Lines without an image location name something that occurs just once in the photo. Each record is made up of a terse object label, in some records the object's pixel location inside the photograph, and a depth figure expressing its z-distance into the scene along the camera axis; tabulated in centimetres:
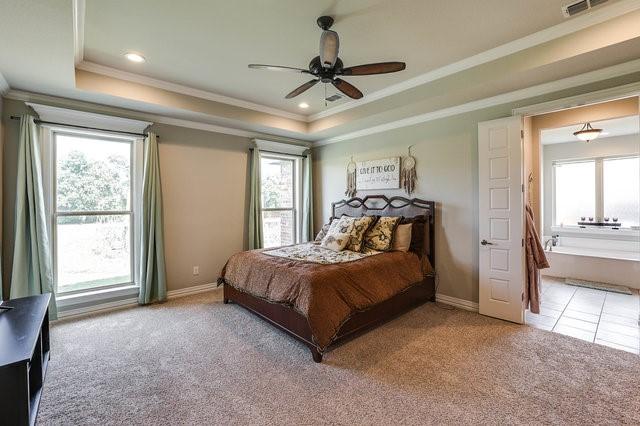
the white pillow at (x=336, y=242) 384
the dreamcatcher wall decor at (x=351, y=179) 495
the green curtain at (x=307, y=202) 548
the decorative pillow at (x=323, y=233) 454
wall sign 436
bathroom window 568
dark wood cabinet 142
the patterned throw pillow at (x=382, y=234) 377
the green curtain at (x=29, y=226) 297
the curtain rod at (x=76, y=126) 308
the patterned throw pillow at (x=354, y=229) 386
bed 252
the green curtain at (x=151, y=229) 373
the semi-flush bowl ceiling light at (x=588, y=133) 467
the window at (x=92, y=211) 337
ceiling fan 218
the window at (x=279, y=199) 513
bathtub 436
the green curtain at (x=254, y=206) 470
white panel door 313
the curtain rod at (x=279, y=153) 492
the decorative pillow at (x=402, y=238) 376
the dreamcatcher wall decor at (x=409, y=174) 416
